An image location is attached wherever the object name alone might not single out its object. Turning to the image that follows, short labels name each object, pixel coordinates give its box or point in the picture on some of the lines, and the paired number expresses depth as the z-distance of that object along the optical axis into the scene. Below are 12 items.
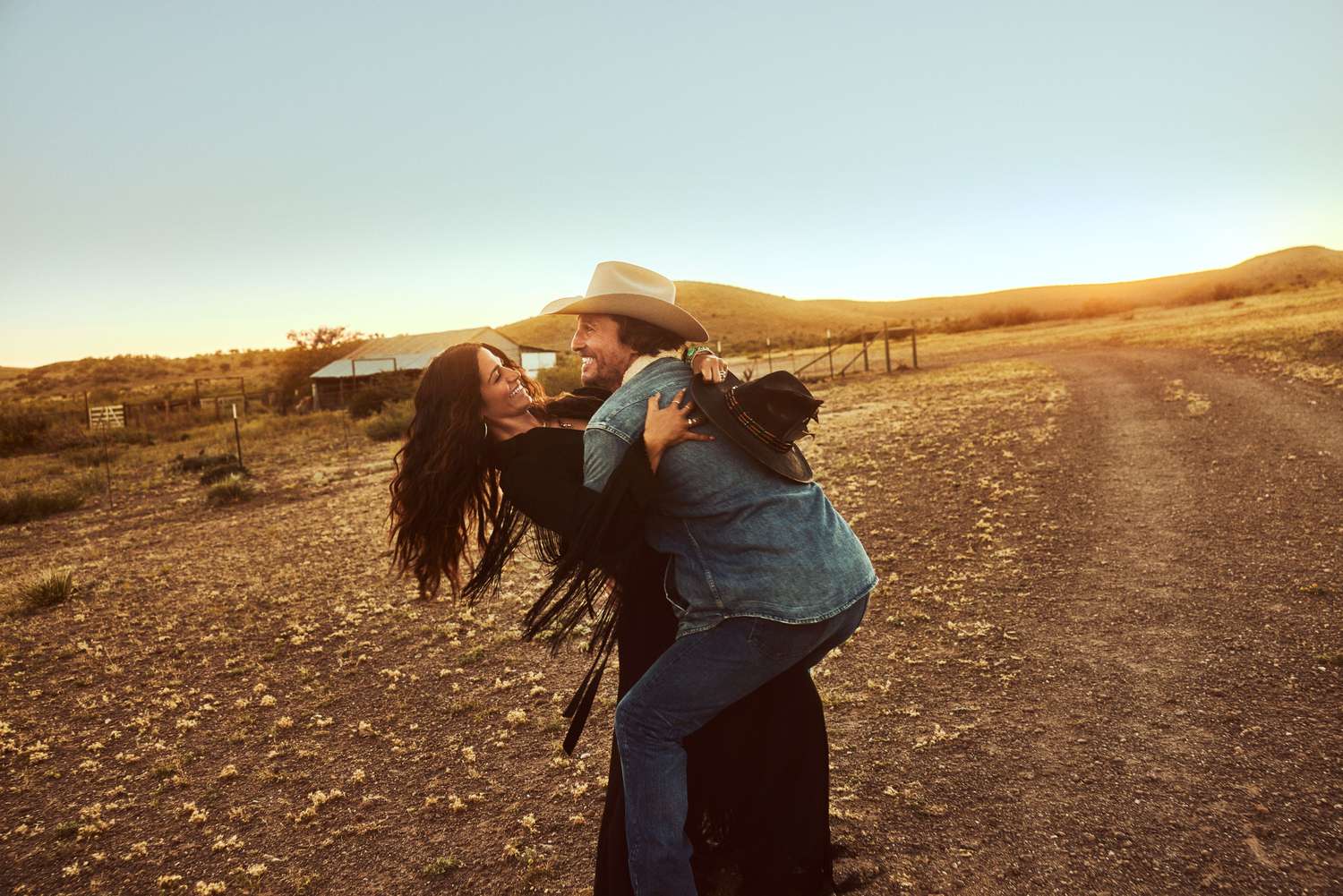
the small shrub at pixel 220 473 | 15.66
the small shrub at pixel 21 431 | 26.86
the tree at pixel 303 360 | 47.28
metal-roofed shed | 42.25
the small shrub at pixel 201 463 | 17.50
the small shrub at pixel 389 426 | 21.47
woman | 2.54
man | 2.14
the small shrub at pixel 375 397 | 31.00
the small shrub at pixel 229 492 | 13.43
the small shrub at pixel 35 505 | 13.32
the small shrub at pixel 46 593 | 7.80
